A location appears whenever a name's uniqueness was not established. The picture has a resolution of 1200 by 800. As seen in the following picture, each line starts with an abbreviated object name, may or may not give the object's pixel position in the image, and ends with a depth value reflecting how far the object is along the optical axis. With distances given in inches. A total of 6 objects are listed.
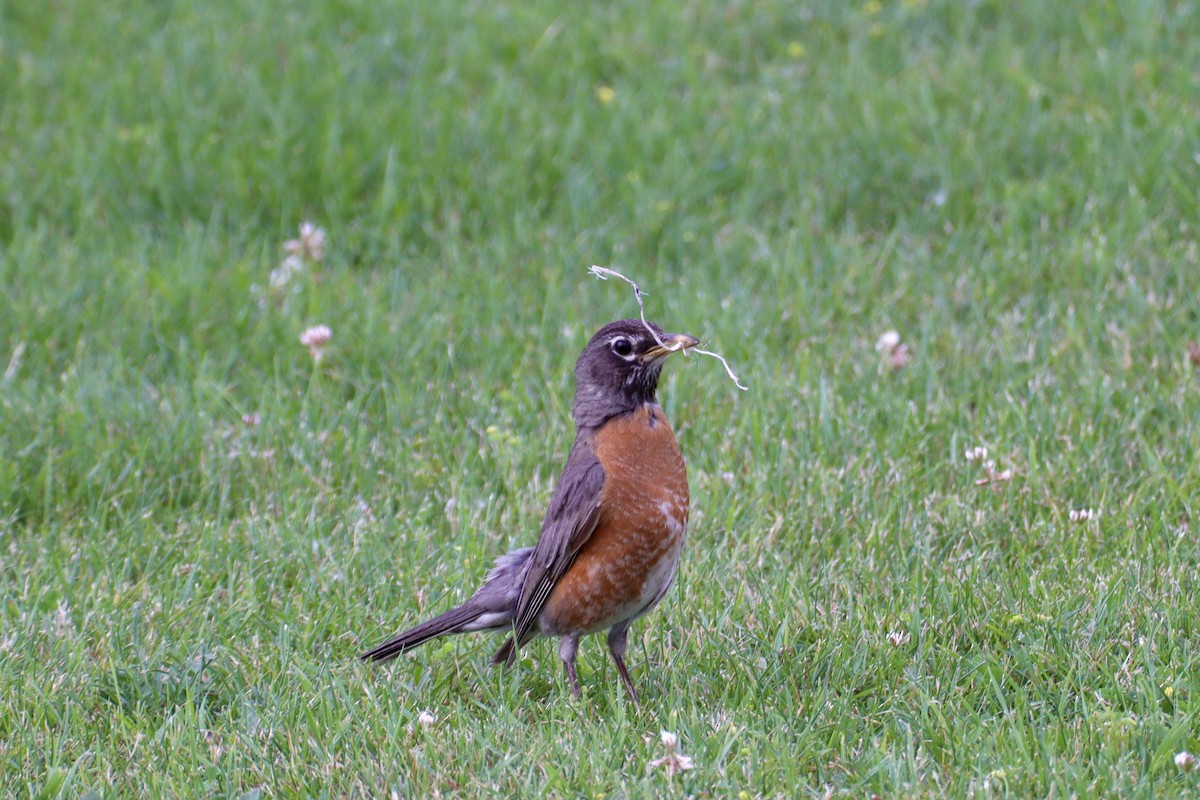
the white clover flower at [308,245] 523.5
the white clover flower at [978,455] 392.8
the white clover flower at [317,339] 454.0
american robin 300.7
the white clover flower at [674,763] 262.4
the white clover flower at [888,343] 451.2
